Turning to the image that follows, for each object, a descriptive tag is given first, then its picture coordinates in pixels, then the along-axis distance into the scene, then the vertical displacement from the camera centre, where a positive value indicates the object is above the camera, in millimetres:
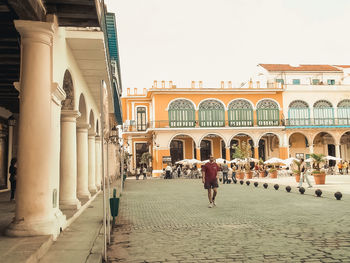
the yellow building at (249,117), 34031 +3944
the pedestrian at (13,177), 10180 -424
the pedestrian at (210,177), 10172 -573
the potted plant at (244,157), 26261 -55
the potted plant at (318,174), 17797 -1009
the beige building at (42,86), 5312 +1198
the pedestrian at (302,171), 15869 -744
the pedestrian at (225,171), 21438 -863
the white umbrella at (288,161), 28738 -486
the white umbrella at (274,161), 29234 -454
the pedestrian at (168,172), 29422 -1136
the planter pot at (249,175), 26766 -1430
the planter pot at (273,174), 26266 -1383
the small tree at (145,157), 34875 +200
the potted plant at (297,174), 19609 -1085
